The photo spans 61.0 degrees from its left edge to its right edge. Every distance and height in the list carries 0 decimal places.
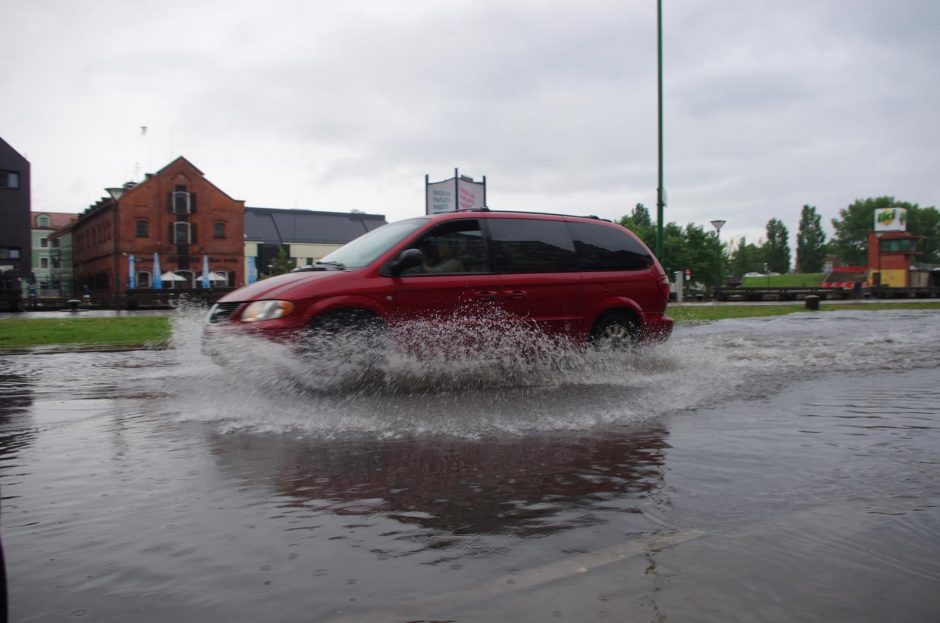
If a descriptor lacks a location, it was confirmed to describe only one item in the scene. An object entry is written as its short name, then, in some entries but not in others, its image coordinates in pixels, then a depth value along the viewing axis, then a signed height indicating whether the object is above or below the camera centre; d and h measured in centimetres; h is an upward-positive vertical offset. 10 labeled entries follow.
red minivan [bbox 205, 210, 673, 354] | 698 +7
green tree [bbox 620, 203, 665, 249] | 9650 +1014
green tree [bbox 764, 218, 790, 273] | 16250 +835
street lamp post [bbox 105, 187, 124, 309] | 3472 +470
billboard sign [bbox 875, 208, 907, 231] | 11406 +986
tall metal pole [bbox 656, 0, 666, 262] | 2703 +347
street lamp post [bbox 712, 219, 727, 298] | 4234 +341
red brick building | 6606 +528
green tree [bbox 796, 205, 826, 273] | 16000 +901
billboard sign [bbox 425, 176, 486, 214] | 2070 +253
